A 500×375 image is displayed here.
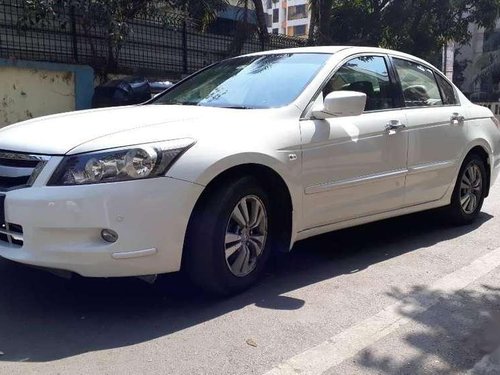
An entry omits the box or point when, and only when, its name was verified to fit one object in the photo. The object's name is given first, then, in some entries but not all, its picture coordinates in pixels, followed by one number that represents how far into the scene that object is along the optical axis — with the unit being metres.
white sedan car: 3.18
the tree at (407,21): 14.29
